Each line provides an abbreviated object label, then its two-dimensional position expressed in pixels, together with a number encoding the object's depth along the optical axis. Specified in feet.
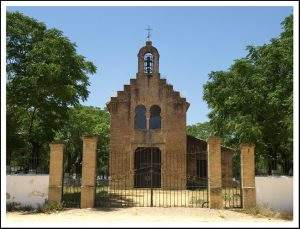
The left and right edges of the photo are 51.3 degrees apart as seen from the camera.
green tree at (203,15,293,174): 52.50
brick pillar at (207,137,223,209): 43.57
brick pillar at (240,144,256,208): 42.80
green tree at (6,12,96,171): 51.36
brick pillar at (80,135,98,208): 43.75
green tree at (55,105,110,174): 98.01
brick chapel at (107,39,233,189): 67.15
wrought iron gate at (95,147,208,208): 58.96
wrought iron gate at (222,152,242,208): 45.17
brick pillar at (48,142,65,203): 43.57
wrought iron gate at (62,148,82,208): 44.97
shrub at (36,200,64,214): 42.47
